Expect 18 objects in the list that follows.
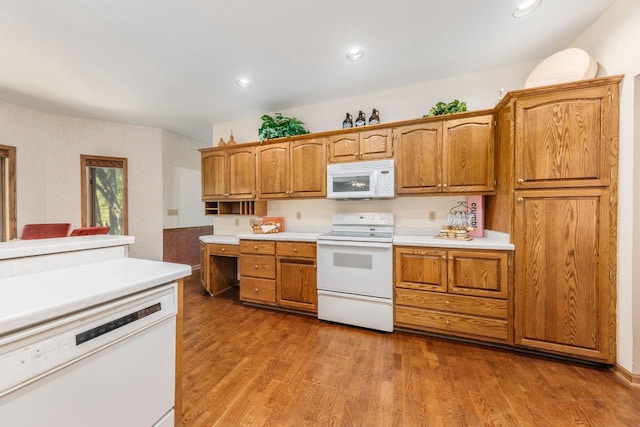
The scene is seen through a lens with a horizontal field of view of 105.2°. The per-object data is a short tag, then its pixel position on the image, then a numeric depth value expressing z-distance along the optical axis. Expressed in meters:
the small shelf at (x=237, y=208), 3.57
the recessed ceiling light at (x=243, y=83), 2.80
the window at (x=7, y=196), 3.41
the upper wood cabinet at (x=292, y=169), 3.01
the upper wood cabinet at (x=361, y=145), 2.71
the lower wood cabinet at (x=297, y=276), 2.74
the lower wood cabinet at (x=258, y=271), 2.95
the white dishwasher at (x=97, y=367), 0.68
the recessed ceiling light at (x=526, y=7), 1.75
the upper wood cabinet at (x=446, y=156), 2.34
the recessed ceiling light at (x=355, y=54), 2.28
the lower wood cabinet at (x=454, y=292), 2.08
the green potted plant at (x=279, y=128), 3.29
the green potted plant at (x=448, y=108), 2.50
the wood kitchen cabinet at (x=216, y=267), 3.37
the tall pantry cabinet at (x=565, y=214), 1.78
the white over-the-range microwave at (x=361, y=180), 2.62
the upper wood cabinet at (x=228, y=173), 3.44
